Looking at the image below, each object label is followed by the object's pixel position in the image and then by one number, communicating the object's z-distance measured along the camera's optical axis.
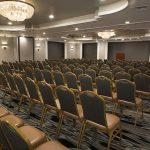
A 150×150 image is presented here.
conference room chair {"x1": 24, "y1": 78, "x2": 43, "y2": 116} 4.12
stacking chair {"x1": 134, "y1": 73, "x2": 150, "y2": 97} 5.20
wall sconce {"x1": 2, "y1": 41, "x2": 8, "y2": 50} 17.38
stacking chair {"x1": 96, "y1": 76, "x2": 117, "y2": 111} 4.48
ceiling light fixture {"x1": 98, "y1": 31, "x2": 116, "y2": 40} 14.22
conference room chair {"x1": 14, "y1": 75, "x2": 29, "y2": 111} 4.62
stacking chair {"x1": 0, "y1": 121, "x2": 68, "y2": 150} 1.52
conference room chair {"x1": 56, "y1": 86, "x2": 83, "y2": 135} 3.14
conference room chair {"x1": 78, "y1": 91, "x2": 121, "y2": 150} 2.73
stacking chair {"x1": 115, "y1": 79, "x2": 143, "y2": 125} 4.00
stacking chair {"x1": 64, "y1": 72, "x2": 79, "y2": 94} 5.43
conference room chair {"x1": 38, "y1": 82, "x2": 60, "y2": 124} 3.61
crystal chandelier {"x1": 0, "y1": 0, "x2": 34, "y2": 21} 6.19
